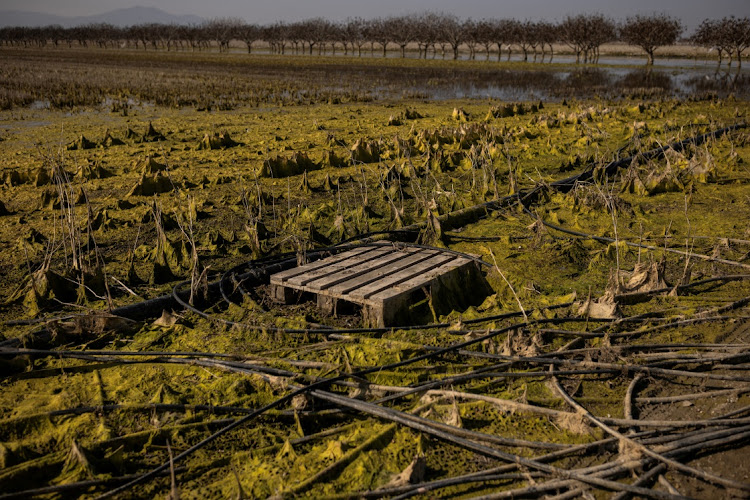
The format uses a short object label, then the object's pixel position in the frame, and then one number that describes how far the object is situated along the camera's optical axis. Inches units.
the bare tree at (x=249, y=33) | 3592.5
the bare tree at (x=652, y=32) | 2043.6
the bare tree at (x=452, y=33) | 2787.9
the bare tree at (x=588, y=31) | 2251.5
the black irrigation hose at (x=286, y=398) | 114.7
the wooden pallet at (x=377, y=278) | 180.4
